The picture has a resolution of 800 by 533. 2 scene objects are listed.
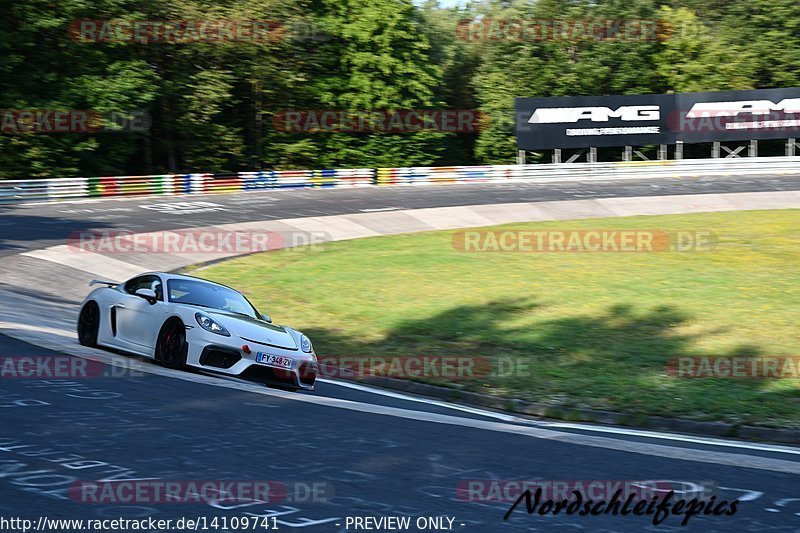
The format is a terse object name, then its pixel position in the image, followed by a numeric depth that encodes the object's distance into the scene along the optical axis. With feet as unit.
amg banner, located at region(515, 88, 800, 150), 165.68
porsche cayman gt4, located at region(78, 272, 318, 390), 34.40
